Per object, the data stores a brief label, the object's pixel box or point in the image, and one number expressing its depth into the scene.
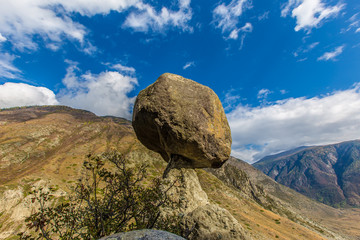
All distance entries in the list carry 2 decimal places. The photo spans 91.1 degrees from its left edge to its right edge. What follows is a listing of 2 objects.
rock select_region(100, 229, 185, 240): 5.31
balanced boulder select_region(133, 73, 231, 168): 14.61
